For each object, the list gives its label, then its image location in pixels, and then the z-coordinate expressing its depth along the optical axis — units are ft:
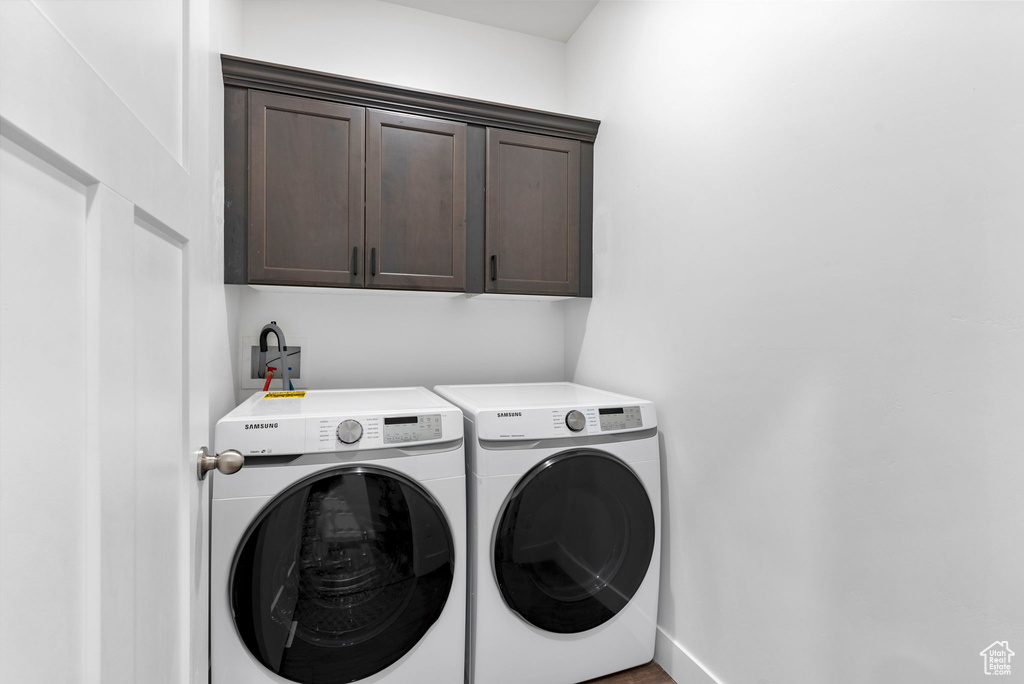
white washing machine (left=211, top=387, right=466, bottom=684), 4.33
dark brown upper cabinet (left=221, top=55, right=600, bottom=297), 5.70
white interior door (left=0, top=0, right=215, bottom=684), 1.10
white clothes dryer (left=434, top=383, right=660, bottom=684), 4.98
